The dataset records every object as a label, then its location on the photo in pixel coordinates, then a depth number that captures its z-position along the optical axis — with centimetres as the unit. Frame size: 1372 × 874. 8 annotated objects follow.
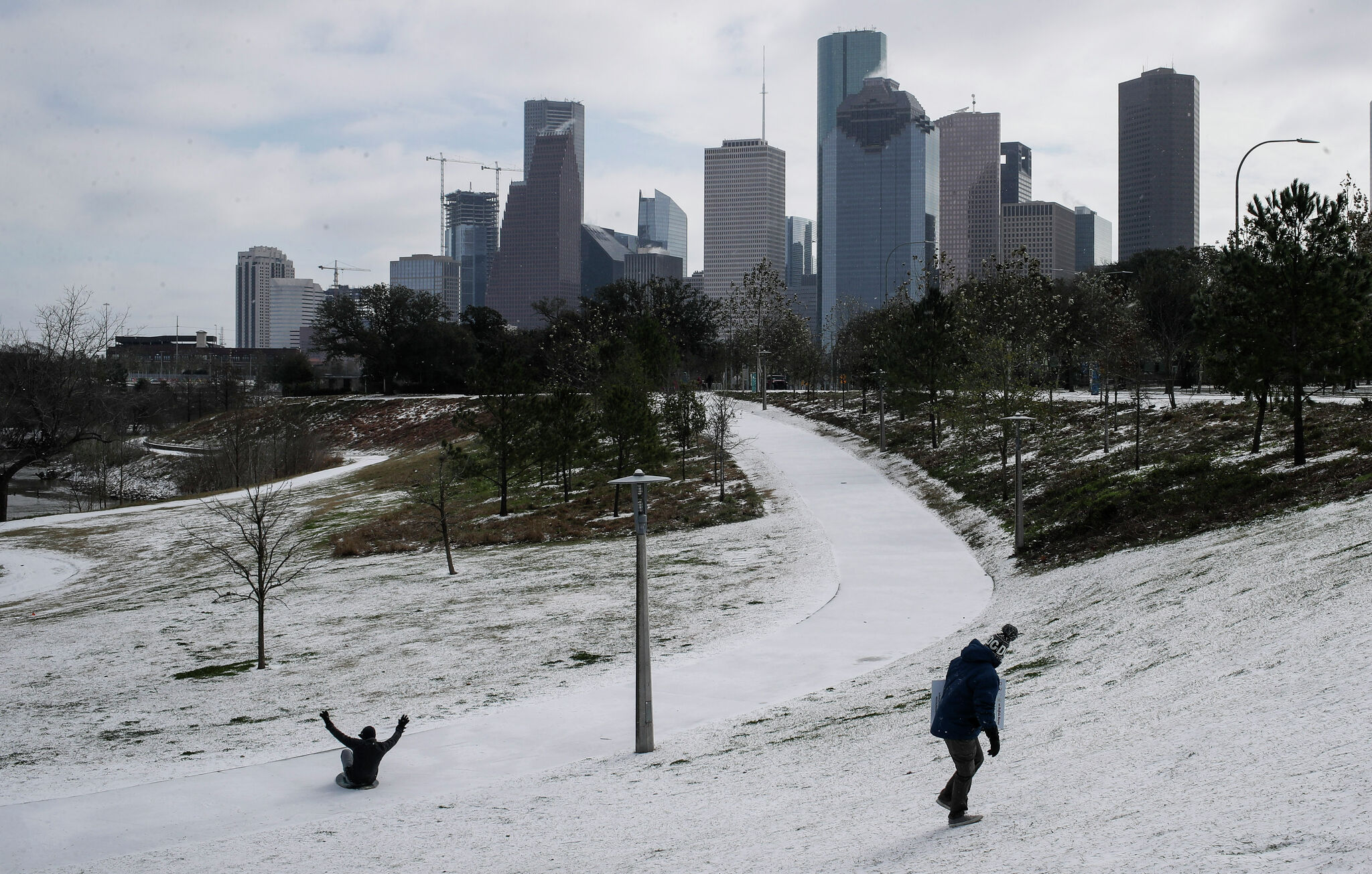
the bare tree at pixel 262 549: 2303
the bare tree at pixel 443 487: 3159
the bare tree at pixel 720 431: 4306
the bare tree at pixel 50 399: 5138
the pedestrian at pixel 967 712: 831
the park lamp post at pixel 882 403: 4944
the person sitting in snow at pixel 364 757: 1309
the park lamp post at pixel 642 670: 1412
